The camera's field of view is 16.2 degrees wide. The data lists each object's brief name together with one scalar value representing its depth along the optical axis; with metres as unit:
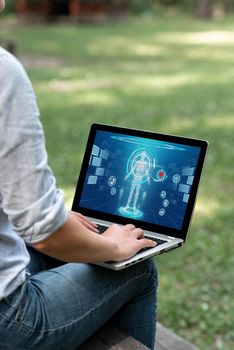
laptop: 1.96
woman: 1.57
